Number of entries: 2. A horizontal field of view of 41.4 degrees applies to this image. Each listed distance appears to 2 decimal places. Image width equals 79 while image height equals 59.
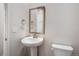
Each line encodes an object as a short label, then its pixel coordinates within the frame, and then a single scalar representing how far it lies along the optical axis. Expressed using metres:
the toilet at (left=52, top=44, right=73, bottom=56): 1.55
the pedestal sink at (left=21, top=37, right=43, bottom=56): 1.58
